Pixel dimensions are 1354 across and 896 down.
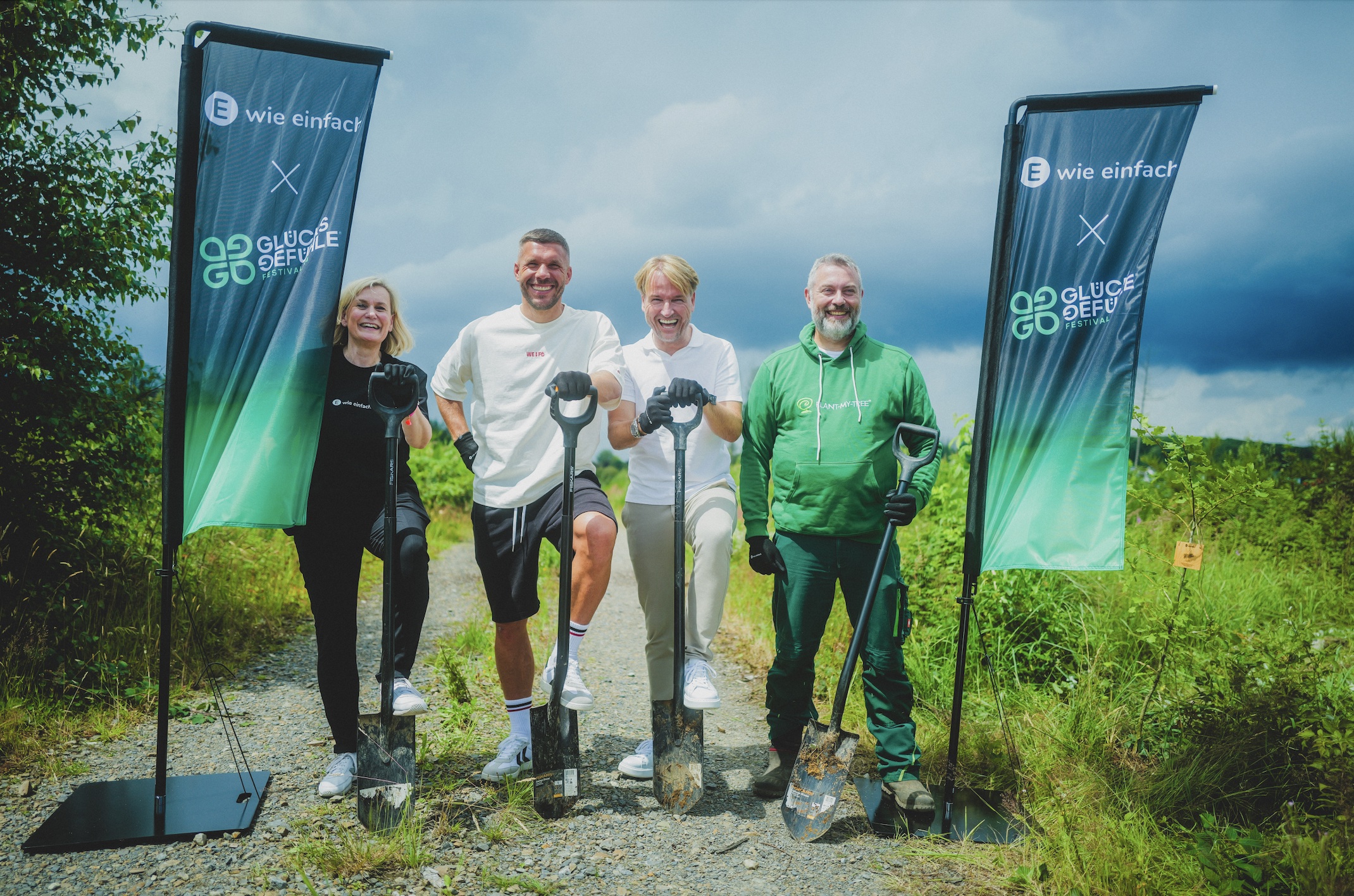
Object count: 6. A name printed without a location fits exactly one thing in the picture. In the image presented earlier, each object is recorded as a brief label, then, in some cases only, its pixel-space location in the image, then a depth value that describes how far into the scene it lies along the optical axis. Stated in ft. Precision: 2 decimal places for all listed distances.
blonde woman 12.09
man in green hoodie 12.42
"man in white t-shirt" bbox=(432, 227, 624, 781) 12.59
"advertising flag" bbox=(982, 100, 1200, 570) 12.14
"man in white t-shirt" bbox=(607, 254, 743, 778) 12.83
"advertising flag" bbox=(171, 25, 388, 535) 12.03
